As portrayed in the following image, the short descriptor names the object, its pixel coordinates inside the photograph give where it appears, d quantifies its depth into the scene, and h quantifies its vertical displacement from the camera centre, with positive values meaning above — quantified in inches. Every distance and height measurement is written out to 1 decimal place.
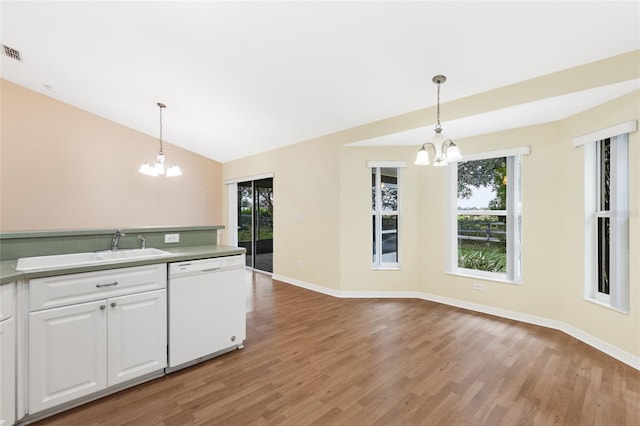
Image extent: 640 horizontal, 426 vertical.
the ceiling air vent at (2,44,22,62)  138.6 +79.2
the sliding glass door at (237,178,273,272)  250.4 -7.1
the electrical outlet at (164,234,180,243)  106.8 -8.9
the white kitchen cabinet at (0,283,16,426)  62.0 -30.6
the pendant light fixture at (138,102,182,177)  149.5 +23.5
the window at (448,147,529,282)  141.0 -1.2
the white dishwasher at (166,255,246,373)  89.3 -31.1
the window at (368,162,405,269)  175.2 -2.6
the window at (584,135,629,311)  103.9 -3.0
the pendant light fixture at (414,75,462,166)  98.3 +20.7
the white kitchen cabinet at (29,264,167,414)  68.3 -30.8
